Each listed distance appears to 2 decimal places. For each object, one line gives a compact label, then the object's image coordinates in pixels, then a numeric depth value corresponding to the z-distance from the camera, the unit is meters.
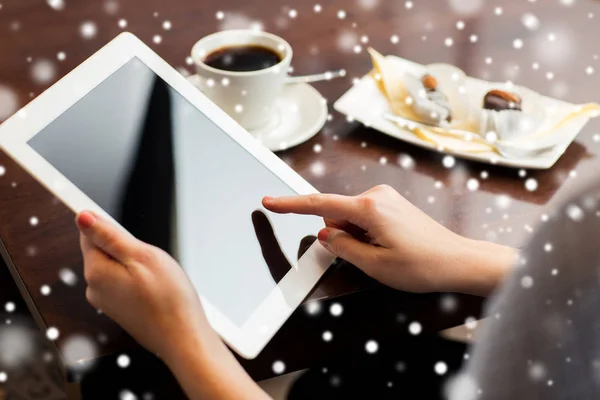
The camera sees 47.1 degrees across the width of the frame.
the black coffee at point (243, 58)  0.94
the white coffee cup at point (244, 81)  0.90
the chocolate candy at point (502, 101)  0.96
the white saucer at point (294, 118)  0.92
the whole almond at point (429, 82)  1.00
